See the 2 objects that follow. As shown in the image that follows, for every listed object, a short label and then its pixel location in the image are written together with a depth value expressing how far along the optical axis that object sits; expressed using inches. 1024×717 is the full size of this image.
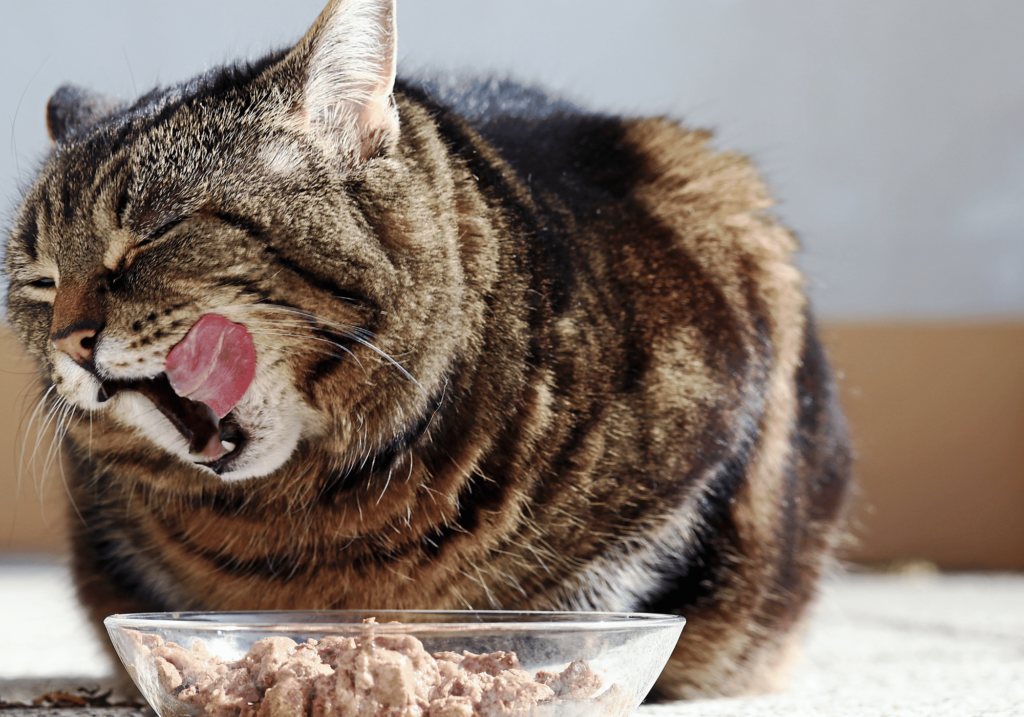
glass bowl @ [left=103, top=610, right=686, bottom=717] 35.1
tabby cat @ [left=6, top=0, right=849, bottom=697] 37.8
